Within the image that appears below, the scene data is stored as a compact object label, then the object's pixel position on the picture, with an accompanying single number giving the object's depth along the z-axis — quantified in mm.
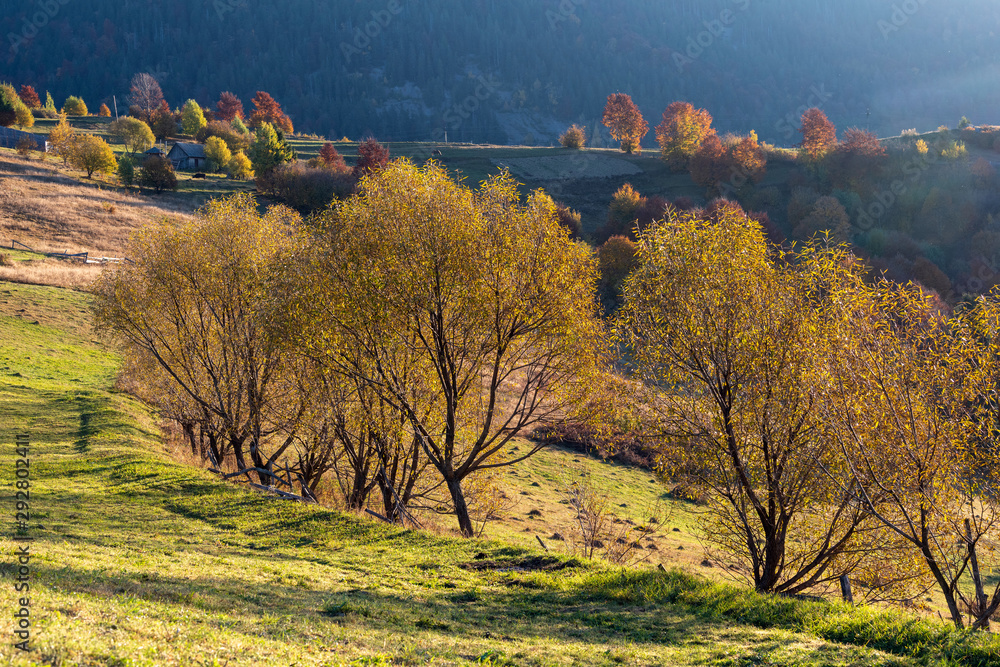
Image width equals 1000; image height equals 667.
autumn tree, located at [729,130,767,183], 115500
